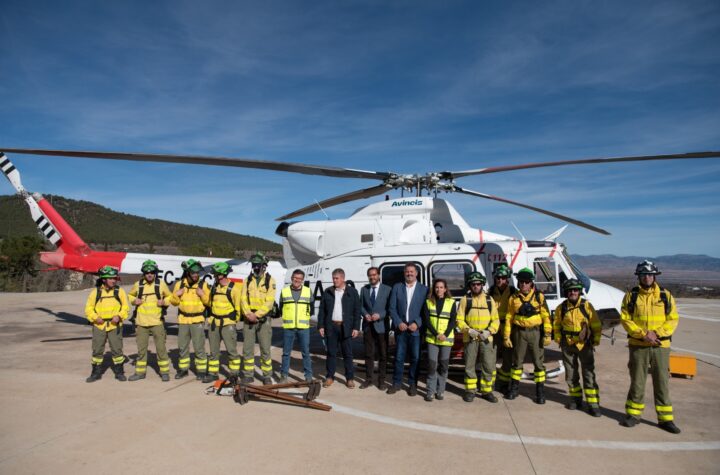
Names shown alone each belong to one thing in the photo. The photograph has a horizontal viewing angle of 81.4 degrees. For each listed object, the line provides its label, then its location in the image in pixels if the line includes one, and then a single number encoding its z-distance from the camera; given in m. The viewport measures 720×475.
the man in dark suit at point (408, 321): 6.07
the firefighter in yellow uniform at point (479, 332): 5.82
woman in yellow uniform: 5.84
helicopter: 7.17
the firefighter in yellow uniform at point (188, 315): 6.73
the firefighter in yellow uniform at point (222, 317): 6.57
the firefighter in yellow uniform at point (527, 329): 5.75
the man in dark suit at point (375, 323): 6.36
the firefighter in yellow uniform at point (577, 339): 5.33
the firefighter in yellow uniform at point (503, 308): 6.17
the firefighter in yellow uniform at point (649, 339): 4.78
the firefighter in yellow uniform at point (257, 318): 6.44
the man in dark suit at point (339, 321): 6.42
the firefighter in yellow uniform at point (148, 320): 6.67
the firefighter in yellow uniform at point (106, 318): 6.54
